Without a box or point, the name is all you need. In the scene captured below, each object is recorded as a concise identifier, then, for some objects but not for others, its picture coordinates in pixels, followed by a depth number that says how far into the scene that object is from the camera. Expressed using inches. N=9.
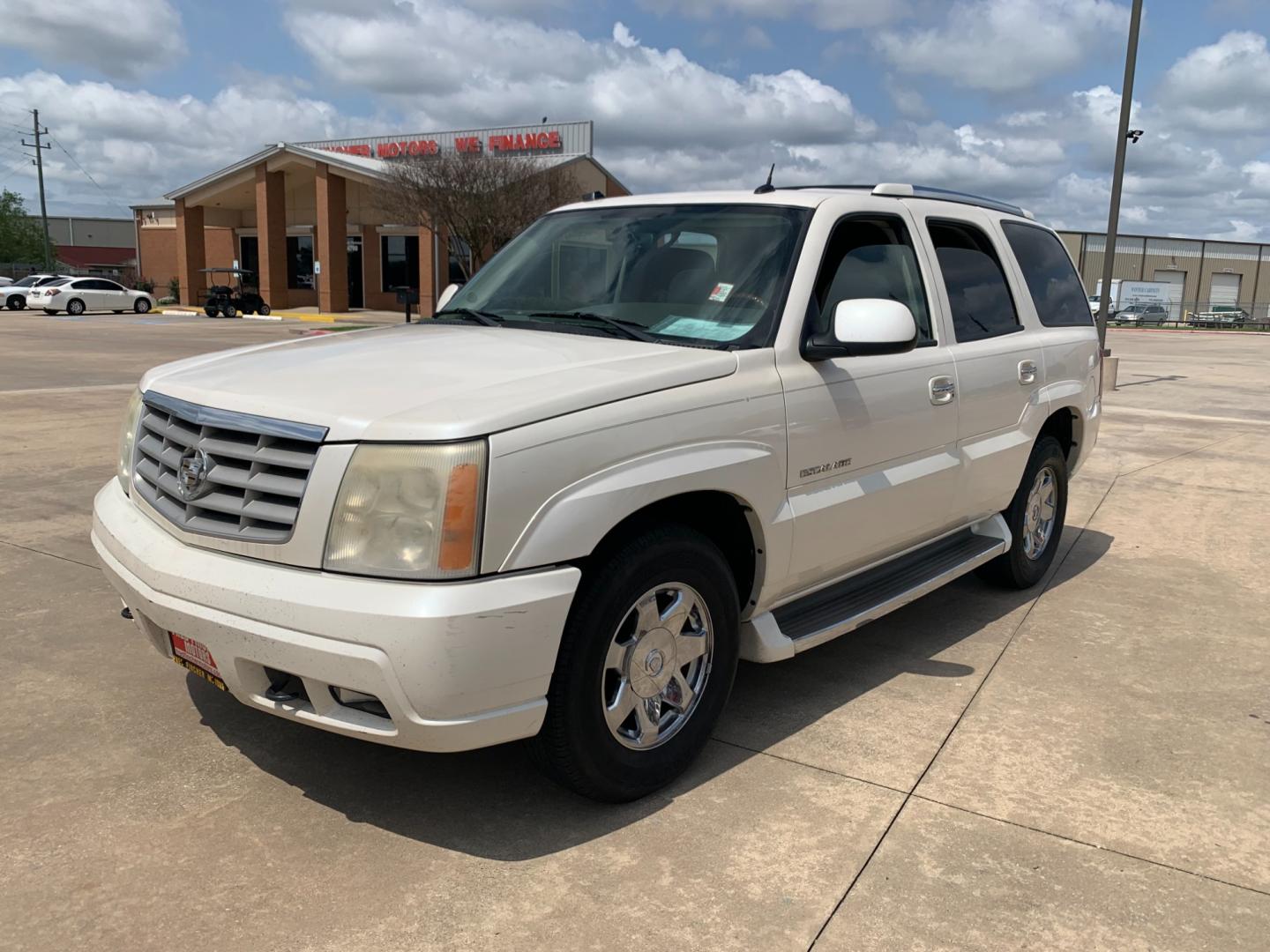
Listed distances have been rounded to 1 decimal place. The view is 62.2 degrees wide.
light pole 612.4
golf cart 1559.3
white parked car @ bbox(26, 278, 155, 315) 1526.8
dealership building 1673.2
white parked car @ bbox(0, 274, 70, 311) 1648.6
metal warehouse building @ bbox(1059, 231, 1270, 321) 3009.4
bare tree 1409.9
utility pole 2532.5
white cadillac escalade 106.2
